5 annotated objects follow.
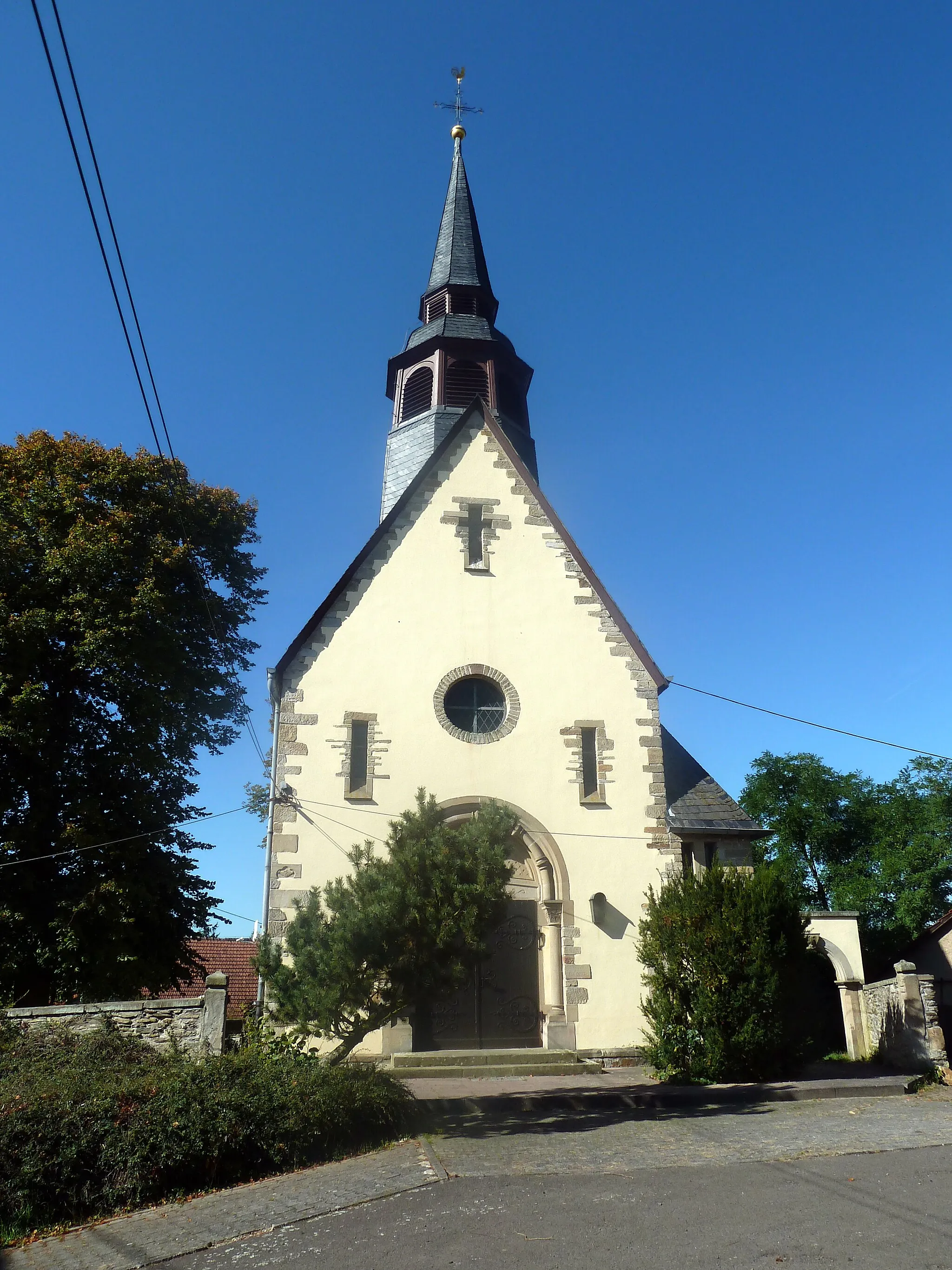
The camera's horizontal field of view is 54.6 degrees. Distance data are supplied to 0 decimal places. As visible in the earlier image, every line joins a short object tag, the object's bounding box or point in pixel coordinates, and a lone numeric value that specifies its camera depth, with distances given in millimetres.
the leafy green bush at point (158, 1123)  7461
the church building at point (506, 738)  13883
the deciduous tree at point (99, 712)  14234
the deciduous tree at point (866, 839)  32750
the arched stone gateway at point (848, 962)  15383
